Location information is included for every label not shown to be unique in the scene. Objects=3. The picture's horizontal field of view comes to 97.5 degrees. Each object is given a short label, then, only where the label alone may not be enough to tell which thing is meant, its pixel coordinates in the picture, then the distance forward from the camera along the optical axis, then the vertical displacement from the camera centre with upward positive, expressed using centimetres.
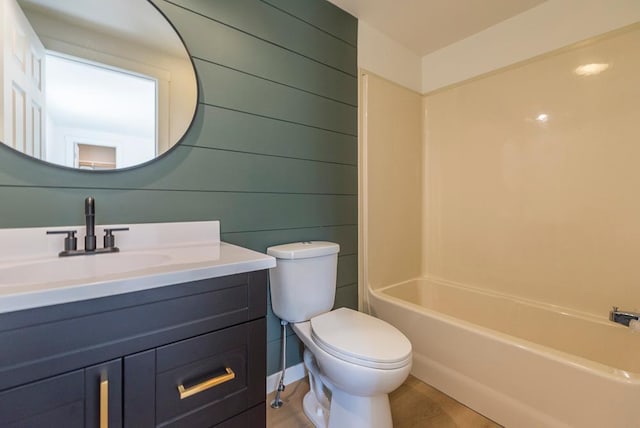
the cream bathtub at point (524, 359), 110 -71
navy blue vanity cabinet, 59 -36
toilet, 109 -54
